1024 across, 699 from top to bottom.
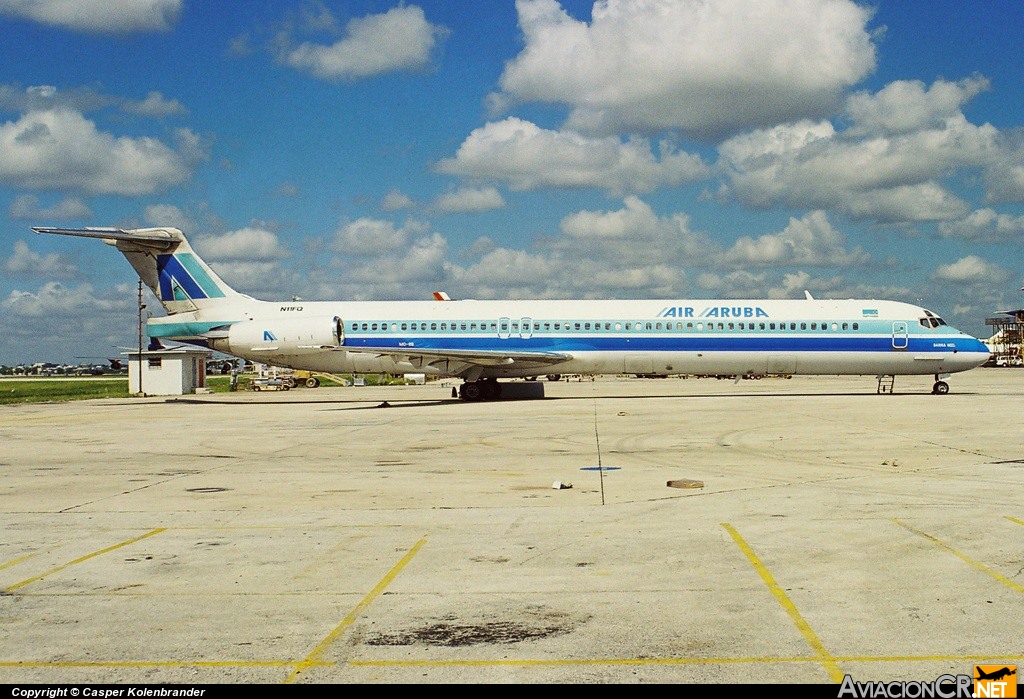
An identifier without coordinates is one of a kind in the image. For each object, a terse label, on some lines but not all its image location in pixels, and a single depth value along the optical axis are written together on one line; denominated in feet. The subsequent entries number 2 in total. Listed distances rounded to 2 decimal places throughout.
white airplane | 120.37
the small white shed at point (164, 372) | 180.86
